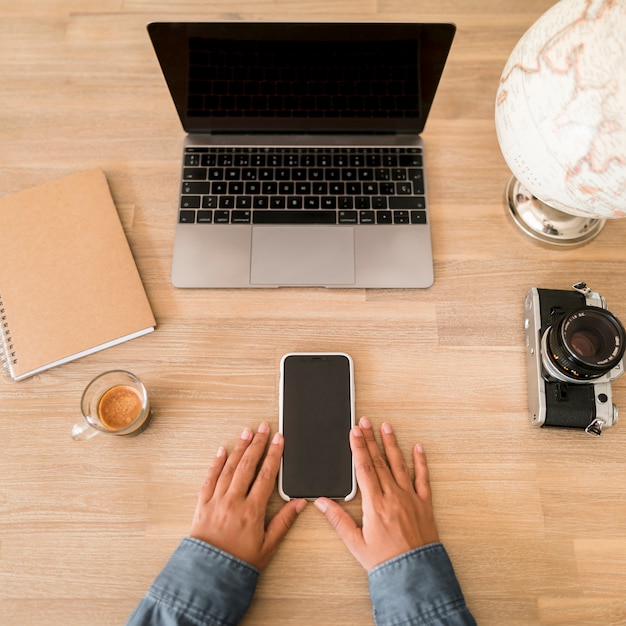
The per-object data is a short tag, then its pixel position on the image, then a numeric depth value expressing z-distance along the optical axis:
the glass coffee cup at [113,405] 0.70
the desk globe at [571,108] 0.49
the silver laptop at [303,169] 0.74
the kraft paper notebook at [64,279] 0.75
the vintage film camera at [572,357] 0.66
